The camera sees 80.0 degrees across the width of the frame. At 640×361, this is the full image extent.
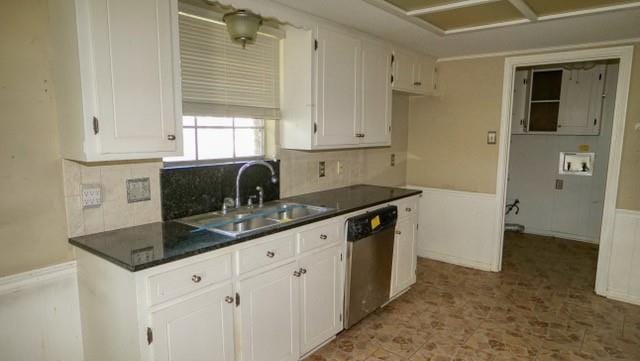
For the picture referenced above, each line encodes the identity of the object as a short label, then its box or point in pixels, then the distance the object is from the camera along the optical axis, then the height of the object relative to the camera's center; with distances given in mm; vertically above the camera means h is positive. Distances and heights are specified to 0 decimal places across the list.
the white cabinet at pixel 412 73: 3633 +666
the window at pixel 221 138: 2506 -14
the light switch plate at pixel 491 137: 4055 +24
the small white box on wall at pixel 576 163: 5098 -314
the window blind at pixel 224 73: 2336 +426
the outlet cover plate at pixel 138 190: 2141 -311
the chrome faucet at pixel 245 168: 2587 -232
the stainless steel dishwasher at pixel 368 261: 2732 -929
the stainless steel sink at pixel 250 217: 2284 -520
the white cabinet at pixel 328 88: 2793 +388
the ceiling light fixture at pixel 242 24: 2291 +681
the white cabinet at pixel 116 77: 1672 +271
